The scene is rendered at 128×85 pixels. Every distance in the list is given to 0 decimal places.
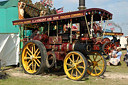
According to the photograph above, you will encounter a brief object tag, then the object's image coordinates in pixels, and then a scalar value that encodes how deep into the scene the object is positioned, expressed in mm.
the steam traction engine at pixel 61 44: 5969
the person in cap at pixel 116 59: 9828
